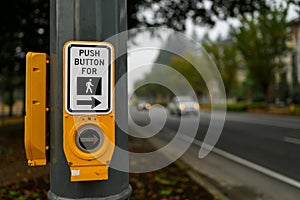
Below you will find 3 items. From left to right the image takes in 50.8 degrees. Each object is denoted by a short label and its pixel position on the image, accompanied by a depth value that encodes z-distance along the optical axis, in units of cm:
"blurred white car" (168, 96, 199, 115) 2168
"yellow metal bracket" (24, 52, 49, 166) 131
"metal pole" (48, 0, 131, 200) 134
